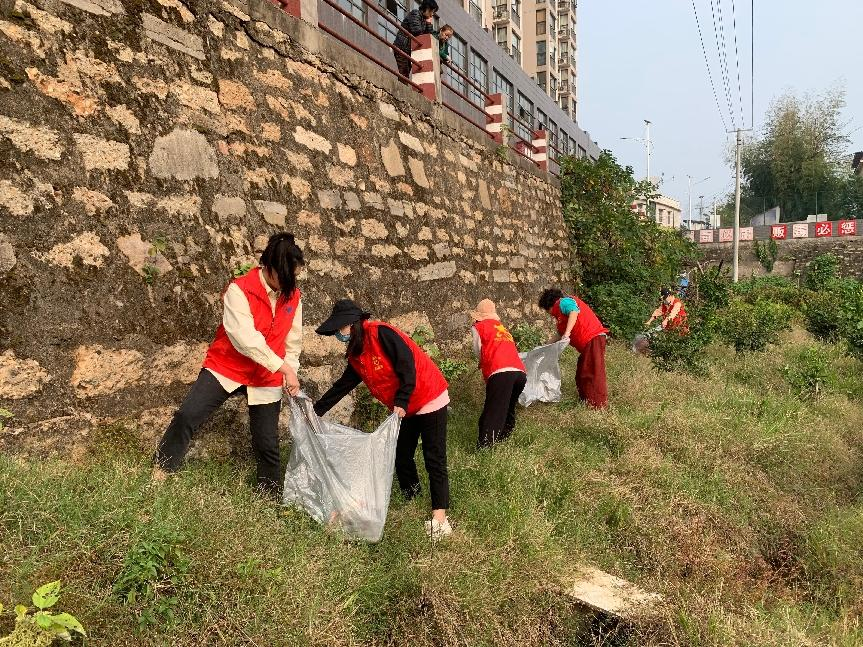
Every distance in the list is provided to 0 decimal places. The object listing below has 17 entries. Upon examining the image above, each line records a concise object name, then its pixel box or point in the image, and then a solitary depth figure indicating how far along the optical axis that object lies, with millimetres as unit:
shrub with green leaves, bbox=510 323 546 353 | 8391
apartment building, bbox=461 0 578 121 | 33750
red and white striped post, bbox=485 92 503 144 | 8781
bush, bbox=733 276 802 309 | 15633
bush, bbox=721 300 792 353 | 8414
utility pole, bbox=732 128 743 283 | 27859
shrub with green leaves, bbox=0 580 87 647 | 1622
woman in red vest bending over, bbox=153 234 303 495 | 2838
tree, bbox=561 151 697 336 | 11062
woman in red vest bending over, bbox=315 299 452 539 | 3188
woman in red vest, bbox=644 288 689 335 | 7430
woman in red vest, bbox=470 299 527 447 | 4500
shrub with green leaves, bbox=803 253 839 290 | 20739
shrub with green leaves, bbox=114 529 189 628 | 1940
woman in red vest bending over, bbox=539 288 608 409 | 5684
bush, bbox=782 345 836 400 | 6424
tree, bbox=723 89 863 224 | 41969
